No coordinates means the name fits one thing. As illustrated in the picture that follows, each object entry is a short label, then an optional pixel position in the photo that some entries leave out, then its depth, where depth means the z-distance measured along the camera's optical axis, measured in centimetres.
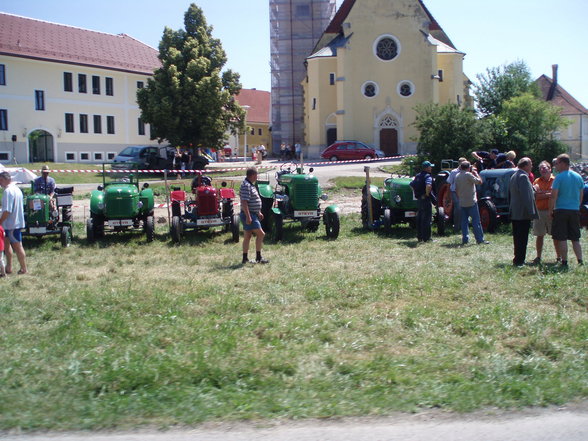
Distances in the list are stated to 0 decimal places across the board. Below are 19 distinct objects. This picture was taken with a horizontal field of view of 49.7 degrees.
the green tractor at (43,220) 1309
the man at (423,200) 1305
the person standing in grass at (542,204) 1059
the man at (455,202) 1397
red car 4238
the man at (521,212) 1008
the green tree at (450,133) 2592
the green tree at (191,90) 3447
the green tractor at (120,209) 1378
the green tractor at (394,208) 1452
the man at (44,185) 1390
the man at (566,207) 972
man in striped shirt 1090
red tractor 1377
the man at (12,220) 1022
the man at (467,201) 1291
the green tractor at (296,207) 1393
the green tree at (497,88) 4844
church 4756
